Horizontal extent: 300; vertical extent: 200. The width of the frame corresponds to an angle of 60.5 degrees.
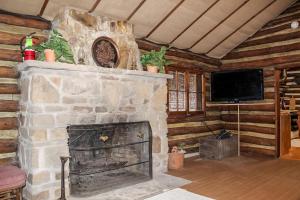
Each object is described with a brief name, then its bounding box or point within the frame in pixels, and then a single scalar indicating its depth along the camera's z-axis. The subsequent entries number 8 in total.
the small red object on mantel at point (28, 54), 3.21
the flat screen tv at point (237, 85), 5.87
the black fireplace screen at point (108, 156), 3.58
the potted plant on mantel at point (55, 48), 3.36
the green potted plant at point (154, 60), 4.54
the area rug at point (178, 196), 3.45
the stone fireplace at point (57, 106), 3.19
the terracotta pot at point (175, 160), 5.04
